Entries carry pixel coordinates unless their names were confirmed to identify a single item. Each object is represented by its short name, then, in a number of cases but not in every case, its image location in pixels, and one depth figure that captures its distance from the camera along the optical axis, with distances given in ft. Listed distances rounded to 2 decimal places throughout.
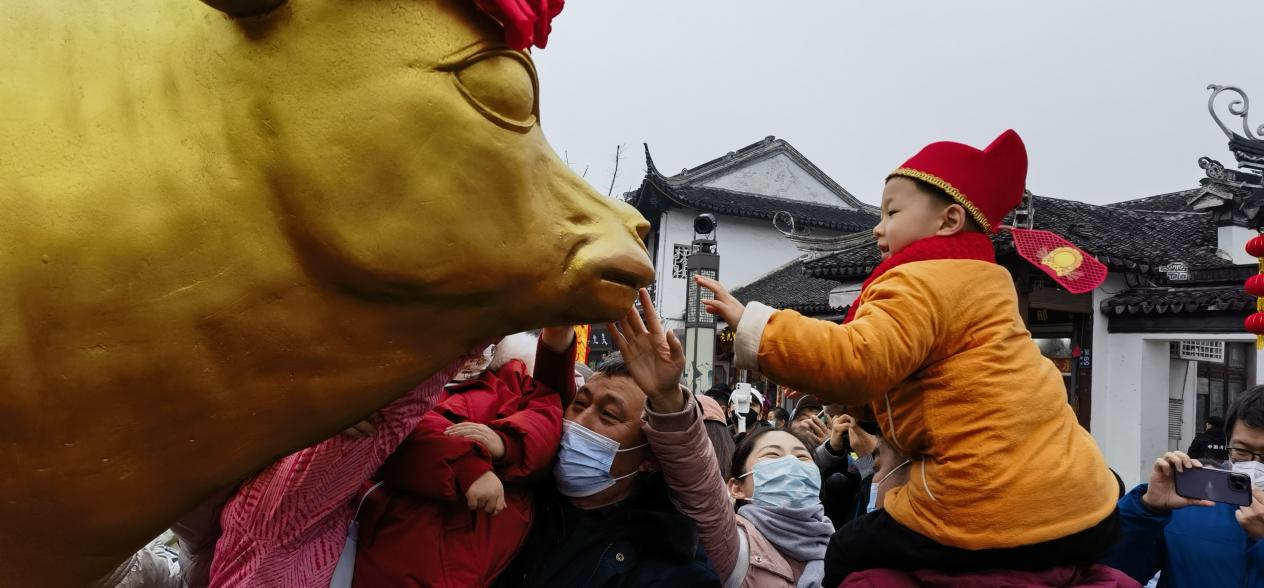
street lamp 32.71
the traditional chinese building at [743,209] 76.54
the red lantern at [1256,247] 20.25
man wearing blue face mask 6.95
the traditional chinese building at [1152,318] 33.99
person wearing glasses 8.69
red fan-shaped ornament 7.52
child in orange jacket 5.31
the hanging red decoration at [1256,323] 21.17
